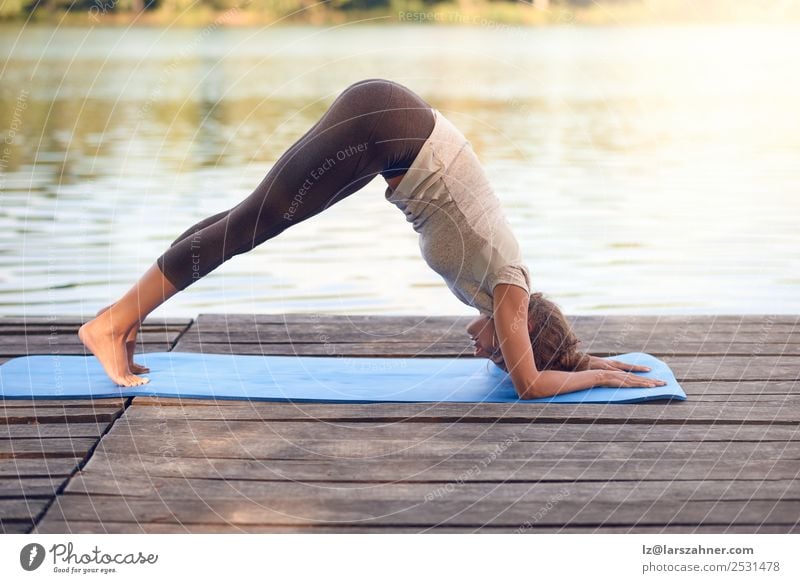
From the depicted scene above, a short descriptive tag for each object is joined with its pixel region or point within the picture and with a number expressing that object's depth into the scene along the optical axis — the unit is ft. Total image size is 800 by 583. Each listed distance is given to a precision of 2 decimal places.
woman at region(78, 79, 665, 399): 11.48
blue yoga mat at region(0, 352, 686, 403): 11.62
